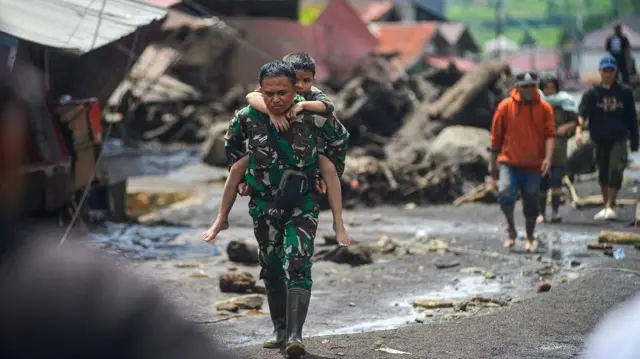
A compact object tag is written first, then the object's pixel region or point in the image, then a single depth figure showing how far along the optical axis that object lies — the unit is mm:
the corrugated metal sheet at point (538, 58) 80062
